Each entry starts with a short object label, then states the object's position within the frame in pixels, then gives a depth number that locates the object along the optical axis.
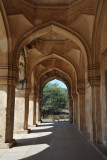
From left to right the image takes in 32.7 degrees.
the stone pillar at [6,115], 6.04
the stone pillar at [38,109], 16.67
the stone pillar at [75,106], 13.13
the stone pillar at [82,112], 10.10
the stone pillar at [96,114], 6.34
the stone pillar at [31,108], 13.75
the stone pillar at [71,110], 16.91
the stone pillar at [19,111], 9.68
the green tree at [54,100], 31.47
